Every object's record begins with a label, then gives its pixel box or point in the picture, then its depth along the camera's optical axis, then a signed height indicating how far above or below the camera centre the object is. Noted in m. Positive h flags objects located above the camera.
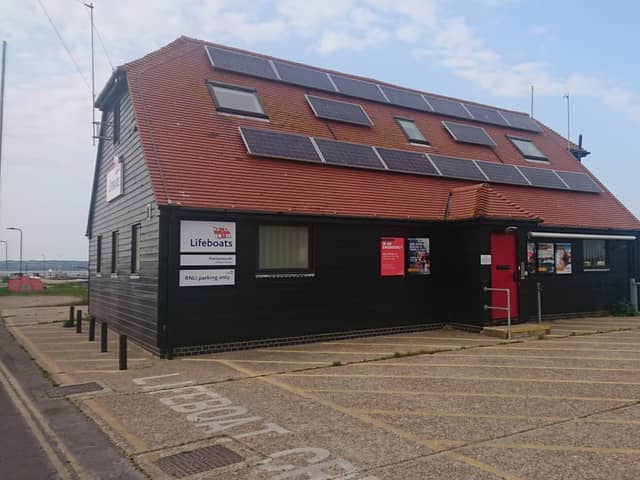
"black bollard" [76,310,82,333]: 15.02 -1.82
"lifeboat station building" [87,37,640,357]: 10.98 +1.11
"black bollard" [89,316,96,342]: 13.49 -1.86
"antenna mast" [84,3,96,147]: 14.96 +4.84
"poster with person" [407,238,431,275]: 13.63 +0.11
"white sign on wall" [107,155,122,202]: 14.44 +2.37
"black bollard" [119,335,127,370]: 9.42 -1.74
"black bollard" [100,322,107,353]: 11.58 -1.75
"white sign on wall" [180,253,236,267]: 10.51 +0.02
